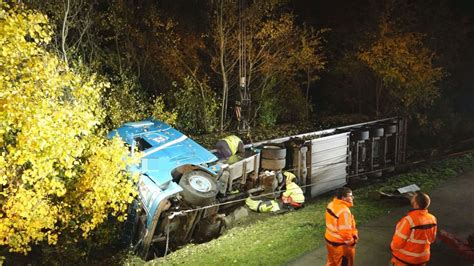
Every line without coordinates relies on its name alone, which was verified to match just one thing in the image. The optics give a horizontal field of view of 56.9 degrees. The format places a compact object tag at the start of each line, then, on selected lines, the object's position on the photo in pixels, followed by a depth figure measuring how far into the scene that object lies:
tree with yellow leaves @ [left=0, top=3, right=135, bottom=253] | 5.18
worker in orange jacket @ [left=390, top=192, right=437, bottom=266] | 4.79
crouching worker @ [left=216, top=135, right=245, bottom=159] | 10.23
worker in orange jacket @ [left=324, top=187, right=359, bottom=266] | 5.21
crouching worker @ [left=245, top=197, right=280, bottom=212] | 9.93
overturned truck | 7.77
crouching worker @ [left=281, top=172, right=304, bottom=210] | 10.07
